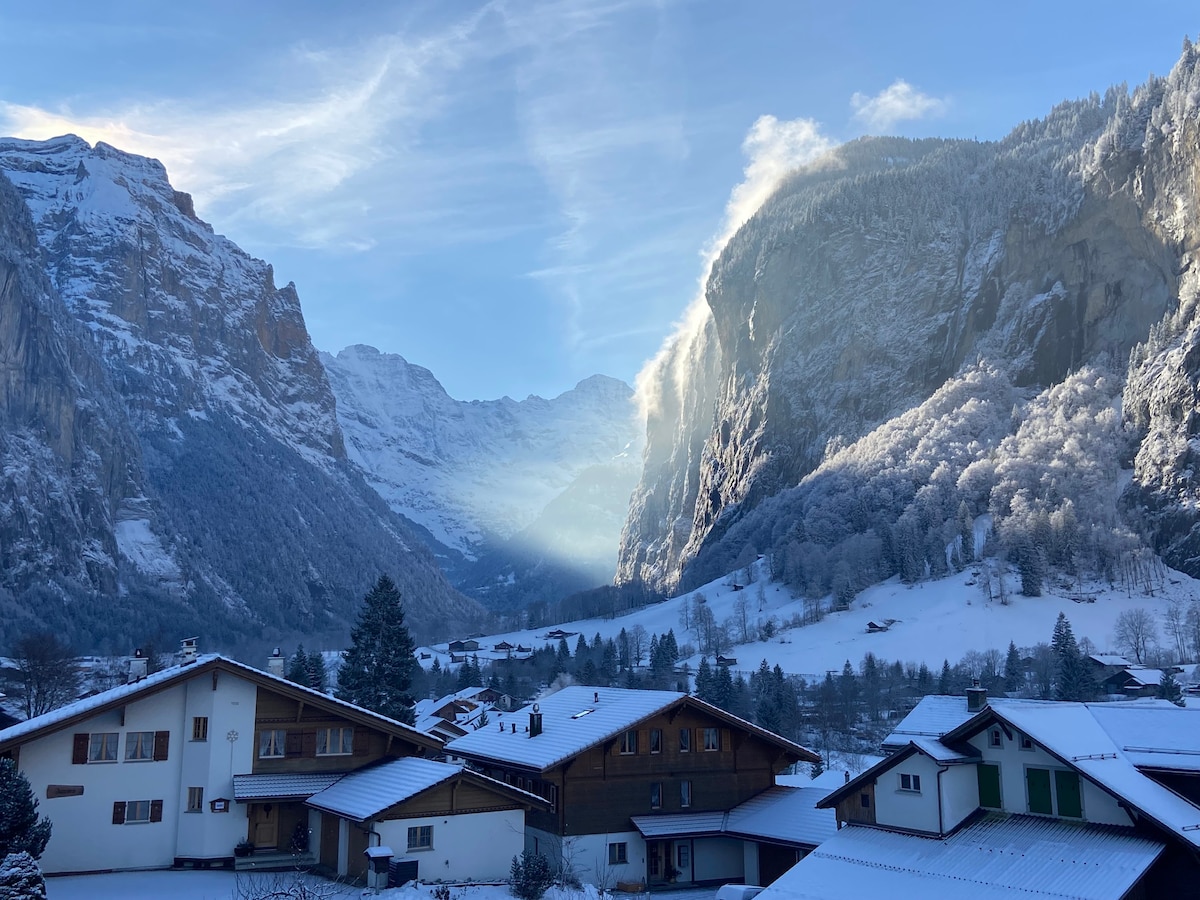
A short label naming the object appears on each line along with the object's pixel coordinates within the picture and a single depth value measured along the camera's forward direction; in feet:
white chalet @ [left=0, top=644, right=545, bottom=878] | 110.63
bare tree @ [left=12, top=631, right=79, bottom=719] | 291.79
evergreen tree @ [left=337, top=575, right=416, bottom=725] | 211.20
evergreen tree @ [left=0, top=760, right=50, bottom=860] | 85.40
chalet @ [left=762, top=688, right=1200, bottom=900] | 93.20
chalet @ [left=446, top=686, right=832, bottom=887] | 137.39
